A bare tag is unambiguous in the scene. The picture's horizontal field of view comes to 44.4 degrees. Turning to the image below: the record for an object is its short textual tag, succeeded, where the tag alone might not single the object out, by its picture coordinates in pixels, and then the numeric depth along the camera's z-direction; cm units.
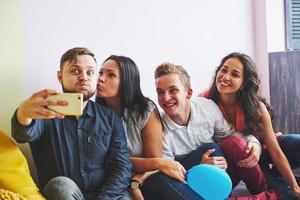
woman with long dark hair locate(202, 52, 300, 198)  133
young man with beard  104
